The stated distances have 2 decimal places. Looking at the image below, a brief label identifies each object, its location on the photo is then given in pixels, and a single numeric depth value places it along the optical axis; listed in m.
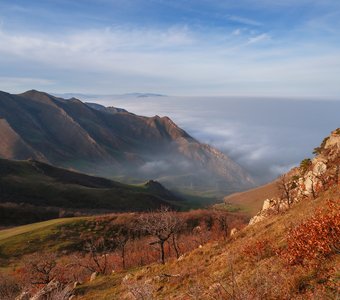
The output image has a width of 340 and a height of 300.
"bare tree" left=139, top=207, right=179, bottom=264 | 35.38
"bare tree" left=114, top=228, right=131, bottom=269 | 89.99
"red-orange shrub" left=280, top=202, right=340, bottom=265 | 15.34
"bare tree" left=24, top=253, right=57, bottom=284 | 41.09
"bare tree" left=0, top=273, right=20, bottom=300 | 41.09
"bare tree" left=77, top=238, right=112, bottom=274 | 65.86
